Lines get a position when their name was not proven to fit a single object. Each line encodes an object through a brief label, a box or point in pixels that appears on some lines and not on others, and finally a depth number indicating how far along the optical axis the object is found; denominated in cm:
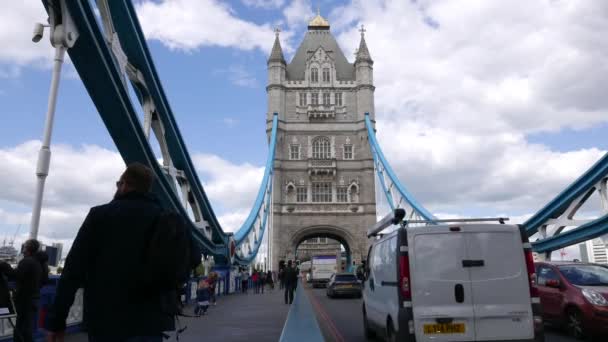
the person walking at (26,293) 656
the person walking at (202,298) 1419
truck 3931
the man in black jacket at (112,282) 262
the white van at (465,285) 607
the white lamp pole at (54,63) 823
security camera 878
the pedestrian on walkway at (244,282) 3172
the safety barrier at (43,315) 769
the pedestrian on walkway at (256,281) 2880
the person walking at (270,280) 3538
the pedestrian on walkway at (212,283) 1766
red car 801
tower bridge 2995
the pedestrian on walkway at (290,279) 1723
